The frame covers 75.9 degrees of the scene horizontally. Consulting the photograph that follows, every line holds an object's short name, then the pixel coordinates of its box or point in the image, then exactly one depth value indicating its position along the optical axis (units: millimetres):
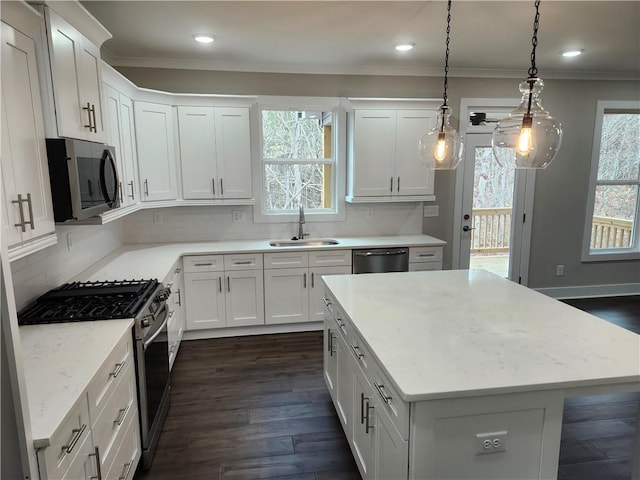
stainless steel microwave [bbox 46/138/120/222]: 1920
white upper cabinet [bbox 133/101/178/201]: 3590
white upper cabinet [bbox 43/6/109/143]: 1914
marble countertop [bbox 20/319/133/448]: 1301
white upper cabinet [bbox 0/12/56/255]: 1557
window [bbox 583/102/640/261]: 5012
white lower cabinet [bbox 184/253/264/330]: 3826
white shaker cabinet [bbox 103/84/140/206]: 2924
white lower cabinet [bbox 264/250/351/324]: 3971
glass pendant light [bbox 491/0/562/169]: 1822
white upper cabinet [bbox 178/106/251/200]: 3908
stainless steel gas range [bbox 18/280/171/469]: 2109
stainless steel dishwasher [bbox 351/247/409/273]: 4094
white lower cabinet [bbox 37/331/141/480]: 1306
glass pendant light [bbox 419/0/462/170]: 2402
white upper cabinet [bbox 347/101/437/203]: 4191
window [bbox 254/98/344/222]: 4391
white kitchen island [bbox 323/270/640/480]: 1409
